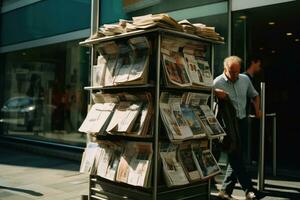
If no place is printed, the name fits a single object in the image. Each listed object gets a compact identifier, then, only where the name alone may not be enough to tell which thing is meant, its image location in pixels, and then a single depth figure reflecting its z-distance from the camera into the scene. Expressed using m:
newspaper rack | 3.64
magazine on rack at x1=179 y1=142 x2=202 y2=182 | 3.80
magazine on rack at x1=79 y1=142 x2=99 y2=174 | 4.17
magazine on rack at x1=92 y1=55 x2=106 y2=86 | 4.24
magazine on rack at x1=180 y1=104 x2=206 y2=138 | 3.81
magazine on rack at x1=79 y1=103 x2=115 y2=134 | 4.01
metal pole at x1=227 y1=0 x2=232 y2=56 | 6.76
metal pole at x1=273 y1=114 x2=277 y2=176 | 6.08
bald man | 5.14
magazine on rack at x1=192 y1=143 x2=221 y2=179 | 3.95
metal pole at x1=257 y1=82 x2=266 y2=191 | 5.54
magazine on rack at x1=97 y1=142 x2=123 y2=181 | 3.96
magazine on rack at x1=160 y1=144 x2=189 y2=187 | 3.63
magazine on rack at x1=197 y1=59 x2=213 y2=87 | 4.16
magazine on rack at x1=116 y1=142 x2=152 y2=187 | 3.60
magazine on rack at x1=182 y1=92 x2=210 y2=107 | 3.96
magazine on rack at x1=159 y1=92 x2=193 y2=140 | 3.59
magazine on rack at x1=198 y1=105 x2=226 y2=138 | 4.02
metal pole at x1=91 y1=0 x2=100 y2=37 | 5.66
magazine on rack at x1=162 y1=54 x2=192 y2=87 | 3.71
